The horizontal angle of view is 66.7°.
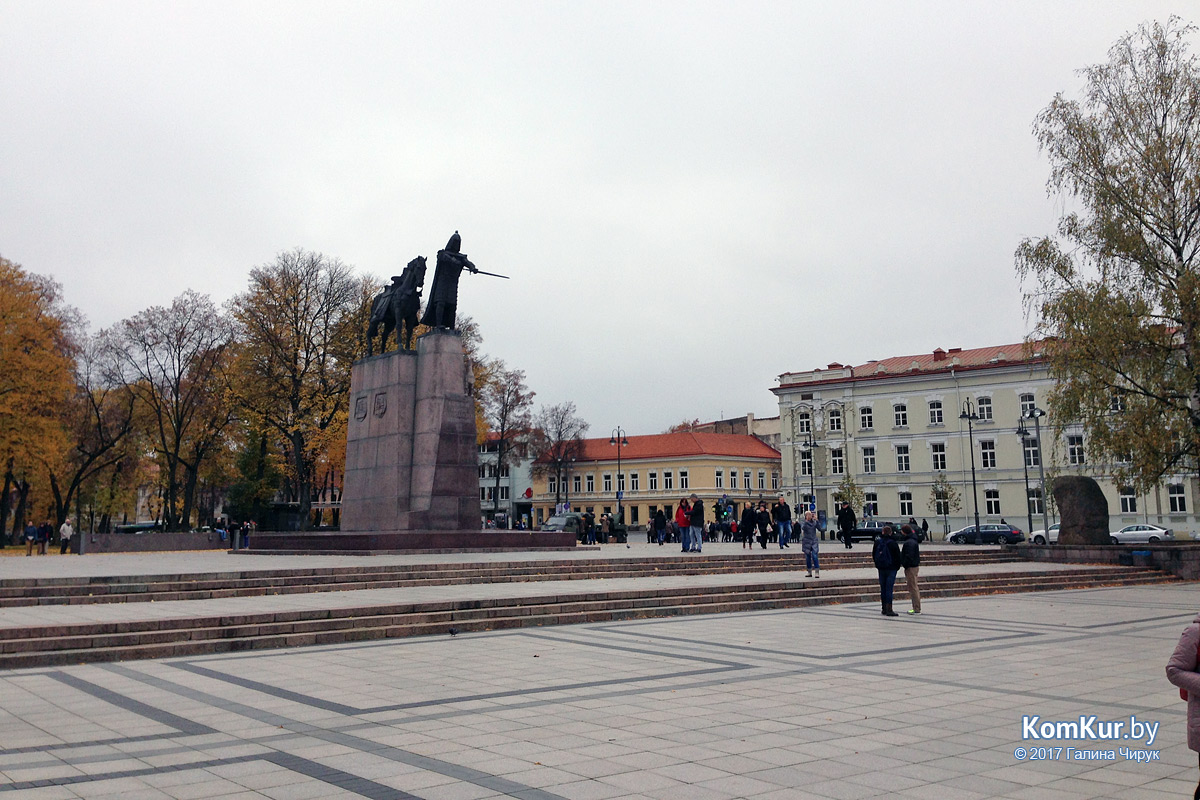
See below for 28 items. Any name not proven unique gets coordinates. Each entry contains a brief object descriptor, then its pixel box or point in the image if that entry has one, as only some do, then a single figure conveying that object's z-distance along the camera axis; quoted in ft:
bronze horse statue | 86.74
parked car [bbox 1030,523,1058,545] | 146.20
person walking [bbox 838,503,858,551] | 104.12
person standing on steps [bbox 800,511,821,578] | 65.82
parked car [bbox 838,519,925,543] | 160.04
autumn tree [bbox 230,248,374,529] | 137.49
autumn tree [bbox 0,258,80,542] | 114.42
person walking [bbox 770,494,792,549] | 99.55
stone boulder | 90.33
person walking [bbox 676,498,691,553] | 92.07
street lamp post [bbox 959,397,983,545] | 147.64
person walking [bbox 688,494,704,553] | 91.15
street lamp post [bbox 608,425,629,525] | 234.38
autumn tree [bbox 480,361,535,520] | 213.05
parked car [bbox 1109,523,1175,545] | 137.80
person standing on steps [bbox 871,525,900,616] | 49.03
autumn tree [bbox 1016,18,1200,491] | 81.82
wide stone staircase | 35.47
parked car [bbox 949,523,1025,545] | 153.99
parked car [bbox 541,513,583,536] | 127.48
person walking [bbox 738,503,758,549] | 100.74
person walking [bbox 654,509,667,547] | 119.44
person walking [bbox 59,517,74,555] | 113.19
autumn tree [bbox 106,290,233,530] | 140.26
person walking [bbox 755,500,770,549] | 98.17
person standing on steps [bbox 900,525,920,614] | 49.62
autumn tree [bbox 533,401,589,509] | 279.08
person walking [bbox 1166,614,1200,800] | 12.21
